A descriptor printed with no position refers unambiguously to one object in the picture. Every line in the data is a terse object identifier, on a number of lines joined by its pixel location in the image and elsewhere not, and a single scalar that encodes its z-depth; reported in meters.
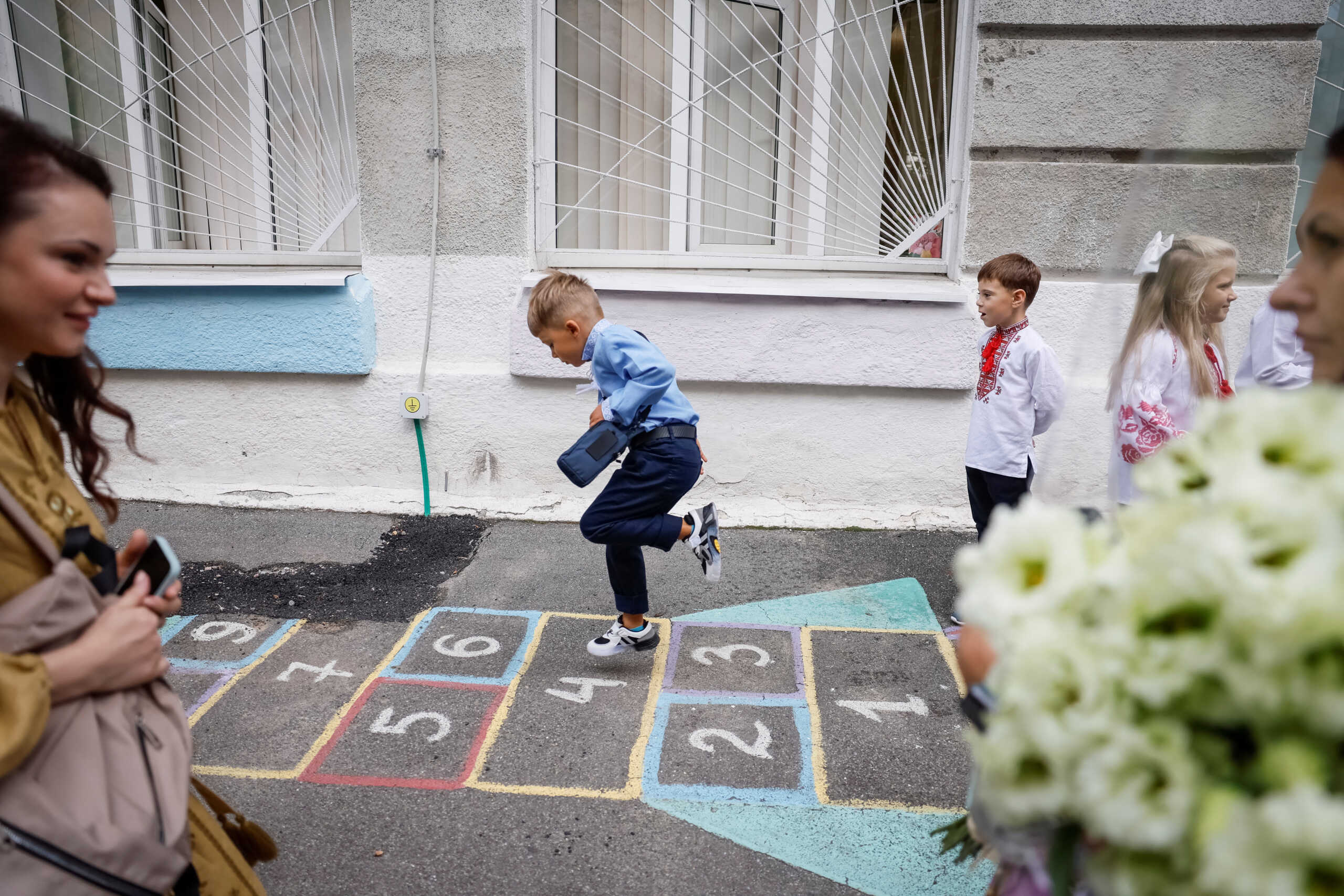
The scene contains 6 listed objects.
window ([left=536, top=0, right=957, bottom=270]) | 4.97
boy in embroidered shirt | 3.72
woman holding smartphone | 1.18
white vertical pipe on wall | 4.79
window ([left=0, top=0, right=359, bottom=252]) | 5.26
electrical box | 5.08
